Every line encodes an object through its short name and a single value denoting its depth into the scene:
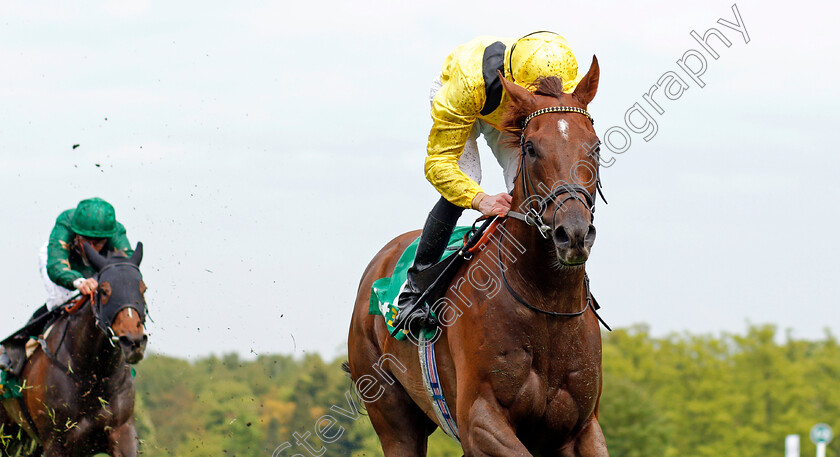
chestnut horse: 9.62
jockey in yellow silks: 10.79
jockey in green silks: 18.39
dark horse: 17.70
